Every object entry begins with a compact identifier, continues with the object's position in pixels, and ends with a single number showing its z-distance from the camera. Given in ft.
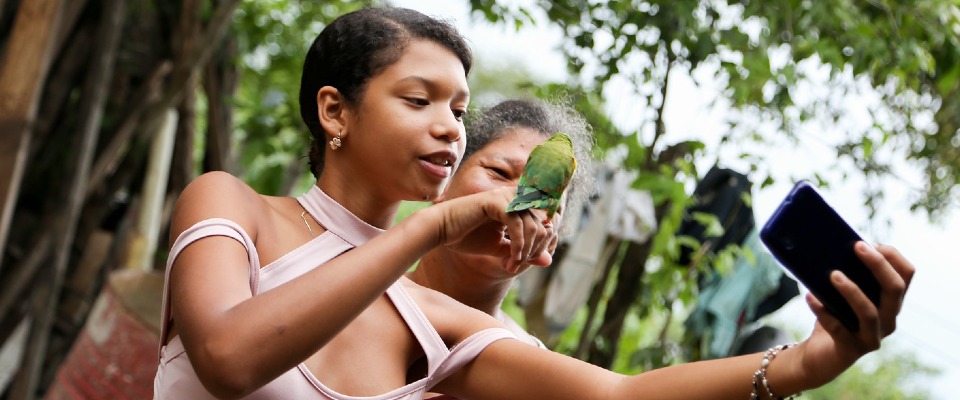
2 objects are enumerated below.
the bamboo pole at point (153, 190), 16.42
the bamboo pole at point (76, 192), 14.70
